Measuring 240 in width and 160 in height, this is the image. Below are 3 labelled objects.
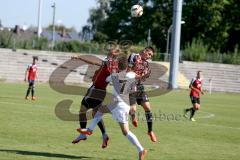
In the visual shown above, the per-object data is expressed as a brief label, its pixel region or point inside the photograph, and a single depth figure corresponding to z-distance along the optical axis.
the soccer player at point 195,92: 23.38
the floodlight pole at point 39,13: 71.32
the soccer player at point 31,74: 30.58
